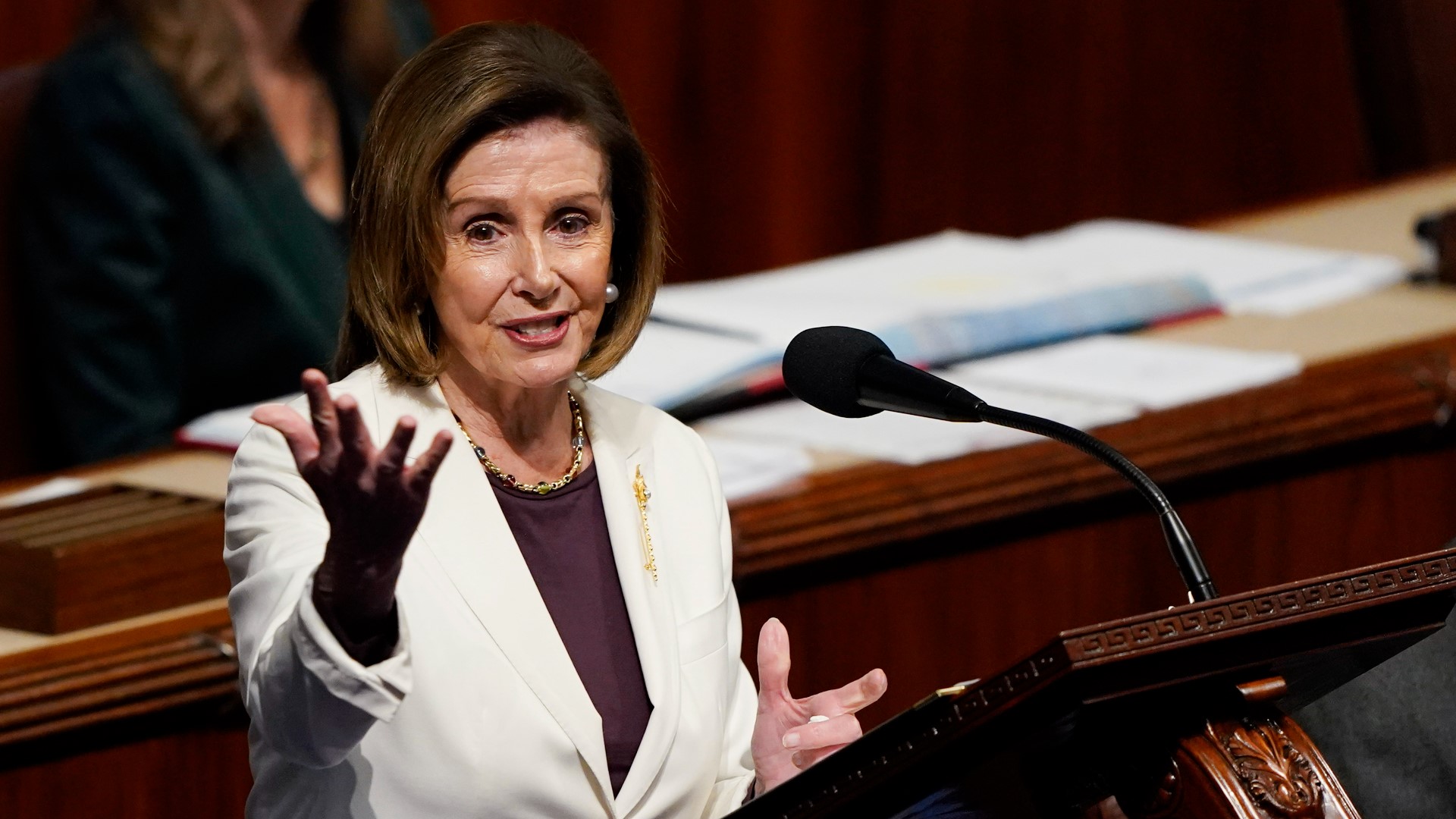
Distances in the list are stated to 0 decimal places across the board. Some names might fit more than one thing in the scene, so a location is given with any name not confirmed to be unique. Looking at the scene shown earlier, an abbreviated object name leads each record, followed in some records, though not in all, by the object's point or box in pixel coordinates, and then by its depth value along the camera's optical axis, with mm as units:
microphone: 8575
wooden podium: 8410
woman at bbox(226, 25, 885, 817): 8677
